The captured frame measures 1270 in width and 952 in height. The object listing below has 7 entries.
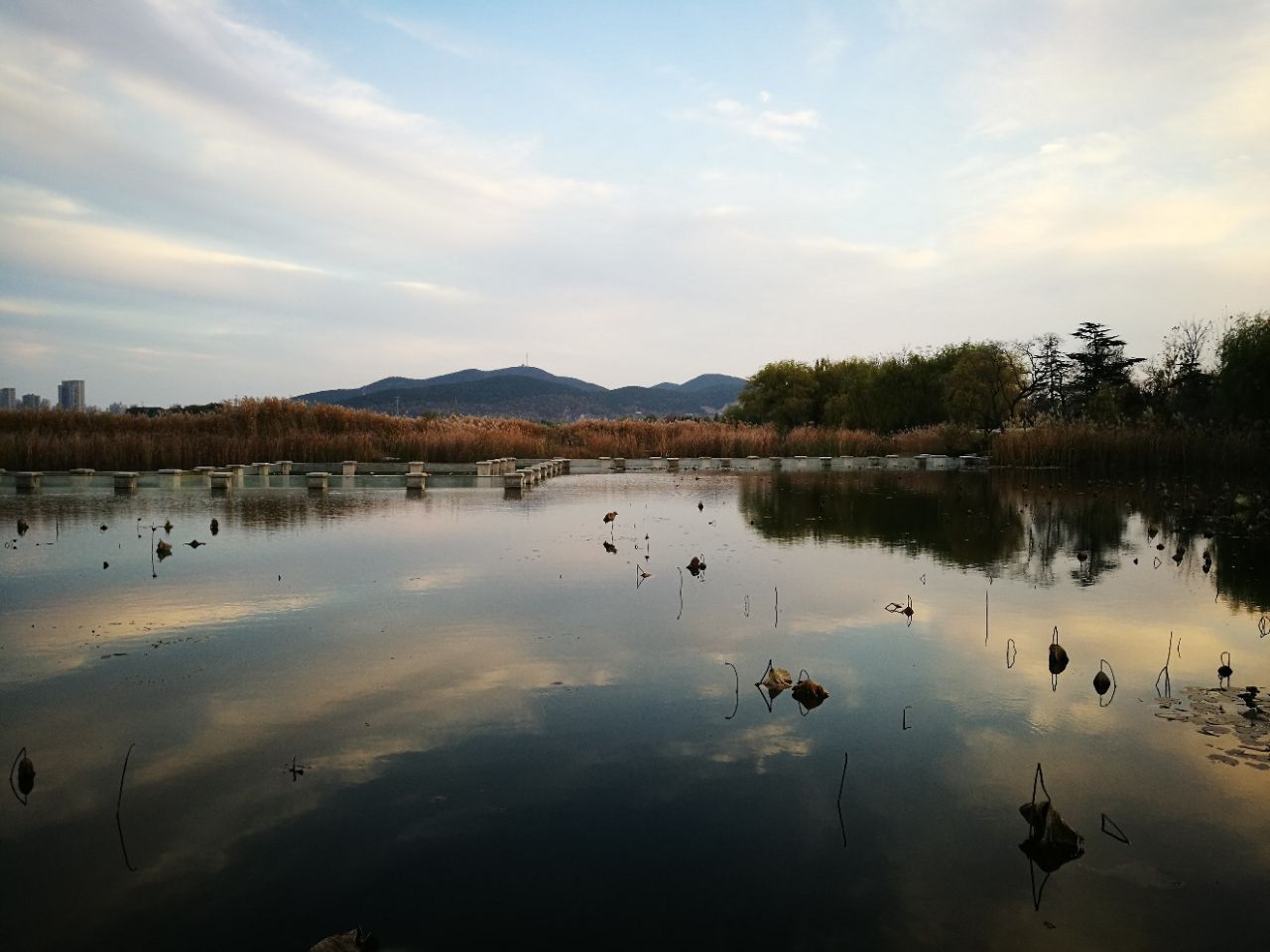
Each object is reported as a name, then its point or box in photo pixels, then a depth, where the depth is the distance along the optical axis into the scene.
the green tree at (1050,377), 51.38
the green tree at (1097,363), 54.88
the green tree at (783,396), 52.09
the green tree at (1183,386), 30.97
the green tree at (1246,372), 26.94
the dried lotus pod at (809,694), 5.16
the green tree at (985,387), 41.59
